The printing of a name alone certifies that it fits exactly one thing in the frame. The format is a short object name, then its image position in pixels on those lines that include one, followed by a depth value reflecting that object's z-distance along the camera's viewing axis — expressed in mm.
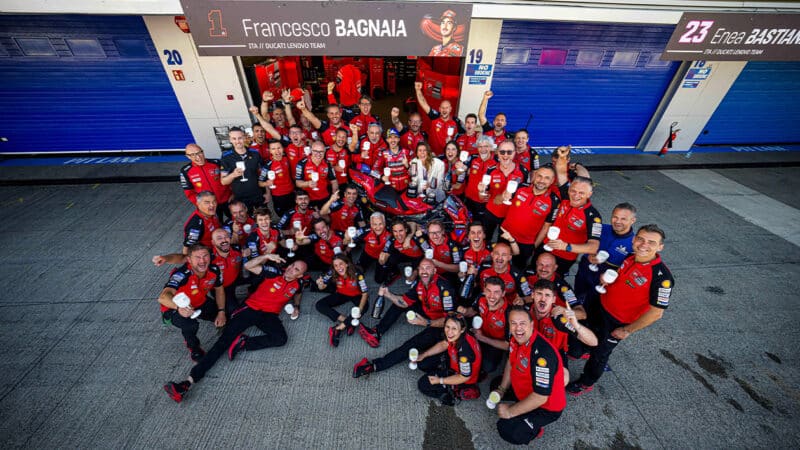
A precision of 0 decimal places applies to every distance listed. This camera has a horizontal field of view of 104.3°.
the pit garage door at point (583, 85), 7785
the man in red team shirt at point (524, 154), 5488
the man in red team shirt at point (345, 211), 5109
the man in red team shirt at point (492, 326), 3507
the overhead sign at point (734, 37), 5859
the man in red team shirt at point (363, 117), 6628
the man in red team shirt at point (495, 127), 6266
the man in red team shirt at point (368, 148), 5793
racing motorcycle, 5176
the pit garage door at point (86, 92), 6910
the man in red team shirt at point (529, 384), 2848
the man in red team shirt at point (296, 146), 5559
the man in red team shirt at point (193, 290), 3738
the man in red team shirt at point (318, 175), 5266
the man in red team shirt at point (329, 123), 6047
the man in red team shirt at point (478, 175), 5043
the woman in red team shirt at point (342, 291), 4250
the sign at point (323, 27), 4961
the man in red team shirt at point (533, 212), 4137
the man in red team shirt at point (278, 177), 5203
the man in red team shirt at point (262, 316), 3902
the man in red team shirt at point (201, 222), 4379
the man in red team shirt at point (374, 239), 4672
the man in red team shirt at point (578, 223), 3885
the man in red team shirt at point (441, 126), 6432
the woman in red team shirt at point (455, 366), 3232
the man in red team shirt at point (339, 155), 5582
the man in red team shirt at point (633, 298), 3074
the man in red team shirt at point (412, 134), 6277
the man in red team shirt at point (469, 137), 6273
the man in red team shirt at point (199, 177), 4848
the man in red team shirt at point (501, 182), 4624
